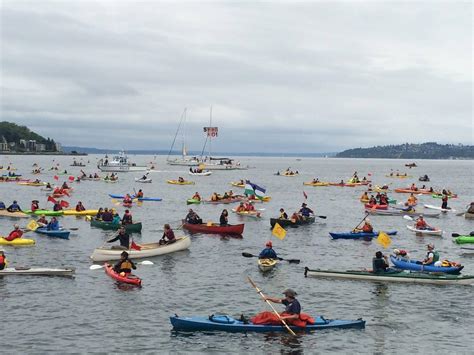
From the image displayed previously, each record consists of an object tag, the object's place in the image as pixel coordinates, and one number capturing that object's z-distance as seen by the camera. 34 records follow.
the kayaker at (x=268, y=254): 34.84
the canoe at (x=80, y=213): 60.06
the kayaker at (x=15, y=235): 40.22
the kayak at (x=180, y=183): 117.36
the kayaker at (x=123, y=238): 36.62
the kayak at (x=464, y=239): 44.81
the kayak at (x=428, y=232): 49.44
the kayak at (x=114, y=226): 47.73
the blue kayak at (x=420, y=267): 31.97
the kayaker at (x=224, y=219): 47.00
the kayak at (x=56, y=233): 44.19
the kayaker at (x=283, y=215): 52.56
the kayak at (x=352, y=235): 46.88
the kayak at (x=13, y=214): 57.25
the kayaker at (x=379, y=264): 31.39
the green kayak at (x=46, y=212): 58.90
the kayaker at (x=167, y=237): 38.94
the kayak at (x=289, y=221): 51.36
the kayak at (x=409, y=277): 30.98
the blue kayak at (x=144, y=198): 78.88
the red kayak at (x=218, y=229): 47.12
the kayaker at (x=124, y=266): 30.62
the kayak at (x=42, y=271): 31.36
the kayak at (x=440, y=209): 70.18
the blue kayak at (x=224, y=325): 23.06
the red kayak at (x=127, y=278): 30.09
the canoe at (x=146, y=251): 35.22
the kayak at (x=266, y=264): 34.41
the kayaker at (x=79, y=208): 60.87
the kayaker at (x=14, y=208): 57.56
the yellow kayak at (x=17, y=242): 40.02
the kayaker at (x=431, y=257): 32.97
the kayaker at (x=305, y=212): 55.56
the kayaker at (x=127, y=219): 47.42
